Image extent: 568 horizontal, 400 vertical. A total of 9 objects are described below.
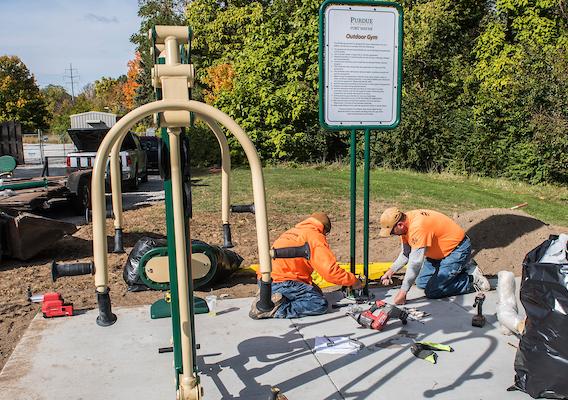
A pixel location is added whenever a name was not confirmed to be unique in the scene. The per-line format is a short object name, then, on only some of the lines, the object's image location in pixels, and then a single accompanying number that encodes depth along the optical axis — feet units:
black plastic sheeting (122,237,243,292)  19.34
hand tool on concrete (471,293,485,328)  15.31
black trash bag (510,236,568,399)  10.46
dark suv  61.87
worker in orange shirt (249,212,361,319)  15.35
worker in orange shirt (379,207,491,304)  16.76
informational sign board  16.96
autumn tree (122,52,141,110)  157.18
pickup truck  39.17
